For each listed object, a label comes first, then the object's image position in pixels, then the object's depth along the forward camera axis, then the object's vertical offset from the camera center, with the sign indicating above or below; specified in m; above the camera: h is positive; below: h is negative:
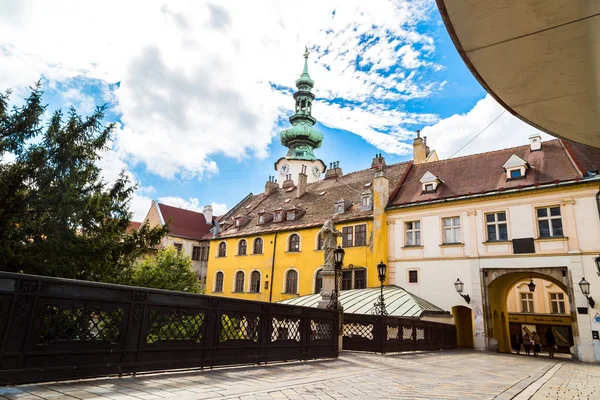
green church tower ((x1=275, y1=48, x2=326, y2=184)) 59.44 +26.00
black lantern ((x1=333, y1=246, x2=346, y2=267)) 13.85 +1.98
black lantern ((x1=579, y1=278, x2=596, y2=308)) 18.42 +1.72
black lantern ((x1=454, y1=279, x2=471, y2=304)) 21.97 +1.74
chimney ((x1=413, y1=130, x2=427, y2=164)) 30.76 +12.72
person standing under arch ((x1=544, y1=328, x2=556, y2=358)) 20.62 -0.77
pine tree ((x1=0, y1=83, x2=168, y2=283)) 13.58 +3.32
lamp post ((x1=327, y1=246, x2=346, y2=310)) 13.31 +1.54
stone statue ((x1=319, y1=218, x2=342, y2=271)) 14.66 +2.64
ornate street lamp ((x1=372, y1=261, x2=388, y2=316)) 17.04 +0.54
